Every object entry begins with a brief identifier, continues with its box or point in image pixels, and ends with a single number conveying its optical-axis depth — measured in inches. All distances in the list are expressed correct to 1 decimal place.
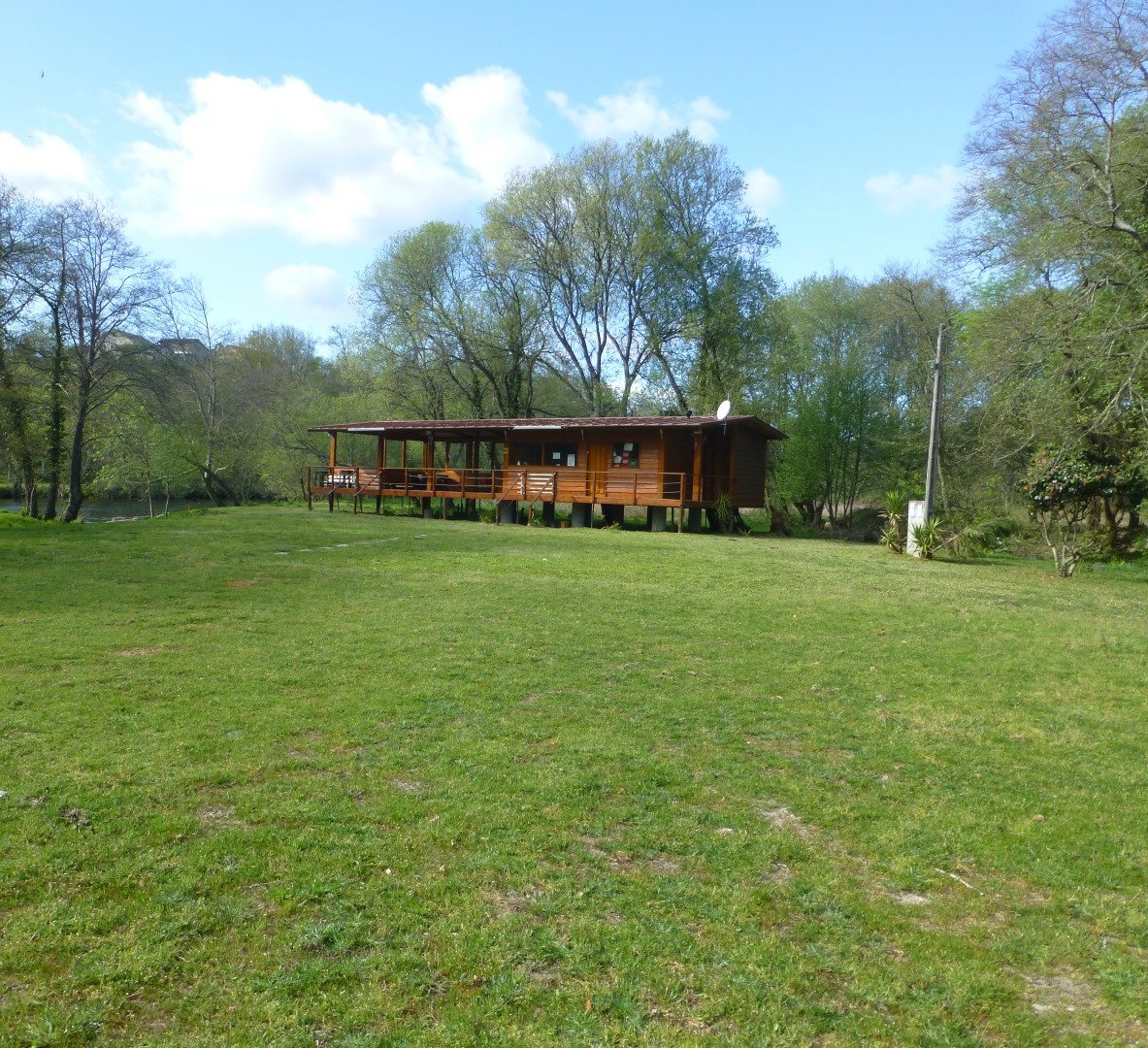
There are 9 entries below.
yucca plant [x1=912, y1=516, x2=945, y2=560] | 740.0
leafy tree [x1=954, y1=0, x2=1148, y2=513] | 612.1
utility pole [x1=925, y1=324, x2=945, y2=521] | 735.1
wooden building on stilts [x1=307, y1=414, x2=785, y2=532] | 1008.9
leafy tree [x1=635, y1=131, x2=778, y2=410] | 1379.2
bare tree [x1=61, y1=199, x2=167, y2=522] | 1045.2
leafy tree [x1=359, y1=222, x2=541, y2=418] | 1489.9
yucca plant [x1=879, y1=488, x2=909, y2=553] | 794.8
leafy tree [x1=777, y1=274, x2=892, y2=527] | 1223.5
